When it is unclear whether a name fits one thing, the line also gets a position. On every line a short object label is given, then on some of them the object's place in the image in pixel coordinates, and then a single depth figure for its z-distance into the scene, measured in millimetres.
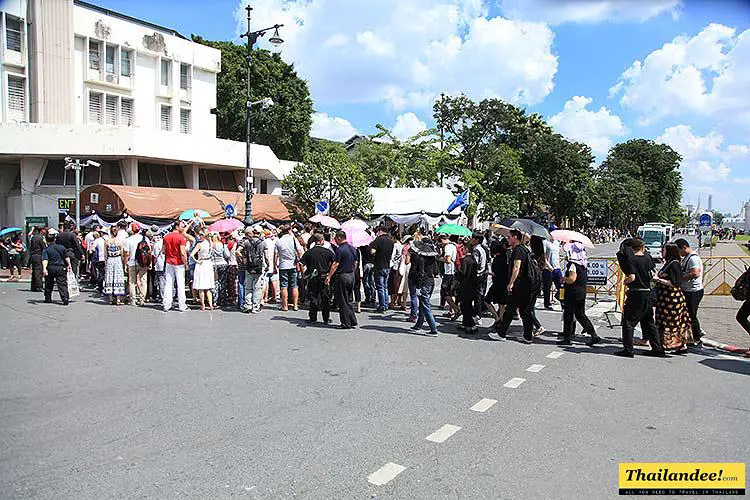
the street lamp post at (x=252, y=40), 19000
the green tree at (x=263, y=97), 42844
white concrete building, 26797
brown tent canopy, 23016
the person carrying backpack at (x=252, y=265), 12250
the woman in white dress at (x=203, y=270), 12492
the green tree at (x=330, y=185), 25594
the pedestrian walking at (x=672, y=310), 8719
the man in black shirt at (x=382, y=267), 12734
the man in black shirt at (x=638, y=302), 8508
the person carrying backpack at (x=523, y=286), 9398
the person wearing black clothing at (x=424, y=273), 10219
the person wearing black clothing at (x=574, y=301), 9375
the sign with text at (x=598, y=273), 13320
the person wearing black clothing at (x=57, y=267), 12992
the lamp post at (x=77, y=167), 22148
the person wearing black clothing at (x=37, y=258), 15594
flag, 22562
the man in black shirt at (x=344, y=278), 10547
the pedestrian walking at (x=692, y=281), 9203
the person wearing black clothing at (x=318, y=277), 10859
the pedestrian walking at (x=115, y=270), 13227
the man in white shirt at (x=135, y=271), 13258
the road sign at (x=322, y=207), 20297
